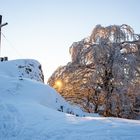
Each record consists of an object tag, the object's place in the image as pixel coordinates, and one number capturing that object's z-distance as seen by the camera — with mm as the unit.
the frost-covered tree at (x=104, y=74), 15766
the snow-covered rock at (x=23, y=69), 11617
